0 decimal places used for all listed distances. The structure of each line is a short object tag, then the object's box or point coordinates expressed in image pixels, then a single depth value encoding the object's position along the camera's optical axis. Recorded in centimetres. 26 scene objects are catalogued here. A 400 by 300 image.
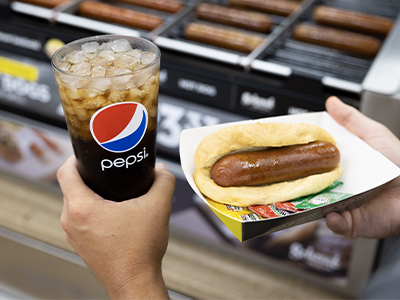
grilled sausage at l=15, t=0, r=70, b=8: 97
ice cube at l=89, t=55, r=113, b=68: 49
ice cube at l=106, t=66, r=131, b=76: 48
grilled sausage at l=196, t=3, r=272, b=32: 91
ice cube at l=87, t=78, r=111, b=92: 47
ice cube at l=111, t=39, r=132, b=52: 50
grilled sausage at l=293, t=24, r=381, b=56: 84
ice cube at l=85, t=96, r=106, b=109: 47
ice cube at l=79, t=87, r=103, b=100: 47
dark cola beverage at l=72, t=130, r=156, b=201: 50
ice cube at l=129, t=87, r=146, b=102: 48
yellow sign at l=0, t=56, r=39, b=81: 104
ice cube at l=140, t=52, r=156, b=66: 49
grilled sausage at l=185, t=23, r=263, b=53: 86
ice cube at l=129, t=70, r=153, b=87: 48
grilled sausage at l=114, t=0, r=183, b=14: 96
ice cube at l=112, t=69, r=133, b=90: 47
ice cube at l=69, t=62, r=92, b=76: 48
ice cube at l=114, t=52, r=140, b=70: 49
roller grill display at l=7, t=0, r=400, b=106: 80
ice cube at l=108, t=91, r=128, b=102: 47
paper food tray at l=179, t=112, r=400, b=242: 52
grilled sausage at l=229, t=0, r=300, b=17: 95
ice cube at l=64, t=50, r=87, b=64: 49
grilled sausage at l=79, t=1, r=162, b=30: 91
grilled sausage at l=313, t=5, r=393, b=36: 87
